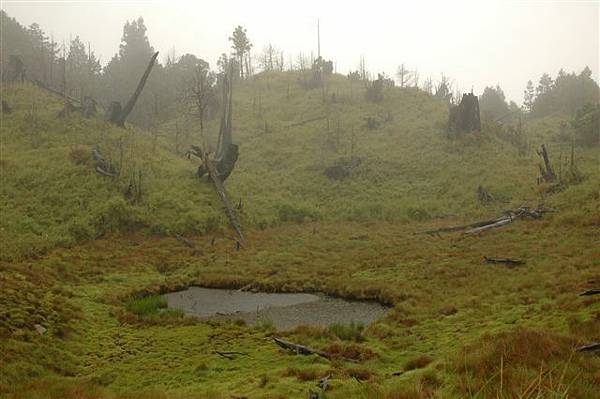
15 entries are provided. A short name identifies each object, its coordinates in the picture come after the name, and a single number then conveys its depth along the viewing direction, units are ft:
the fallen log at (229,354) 40.58
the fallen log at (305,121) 200.95
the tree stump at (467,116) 166.81
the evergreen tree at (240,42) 276.62
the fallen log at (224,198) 102.85
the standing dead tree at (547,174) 114.38
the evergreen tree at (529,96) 310.08
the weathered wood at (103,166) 110.15
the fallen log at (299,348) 38.68
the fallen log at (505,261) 62.45
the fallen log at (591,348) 26.99
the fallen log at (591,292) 36.00
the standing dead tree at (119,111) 151.12
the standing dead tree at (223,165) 112.47
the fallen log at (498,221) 88.84
